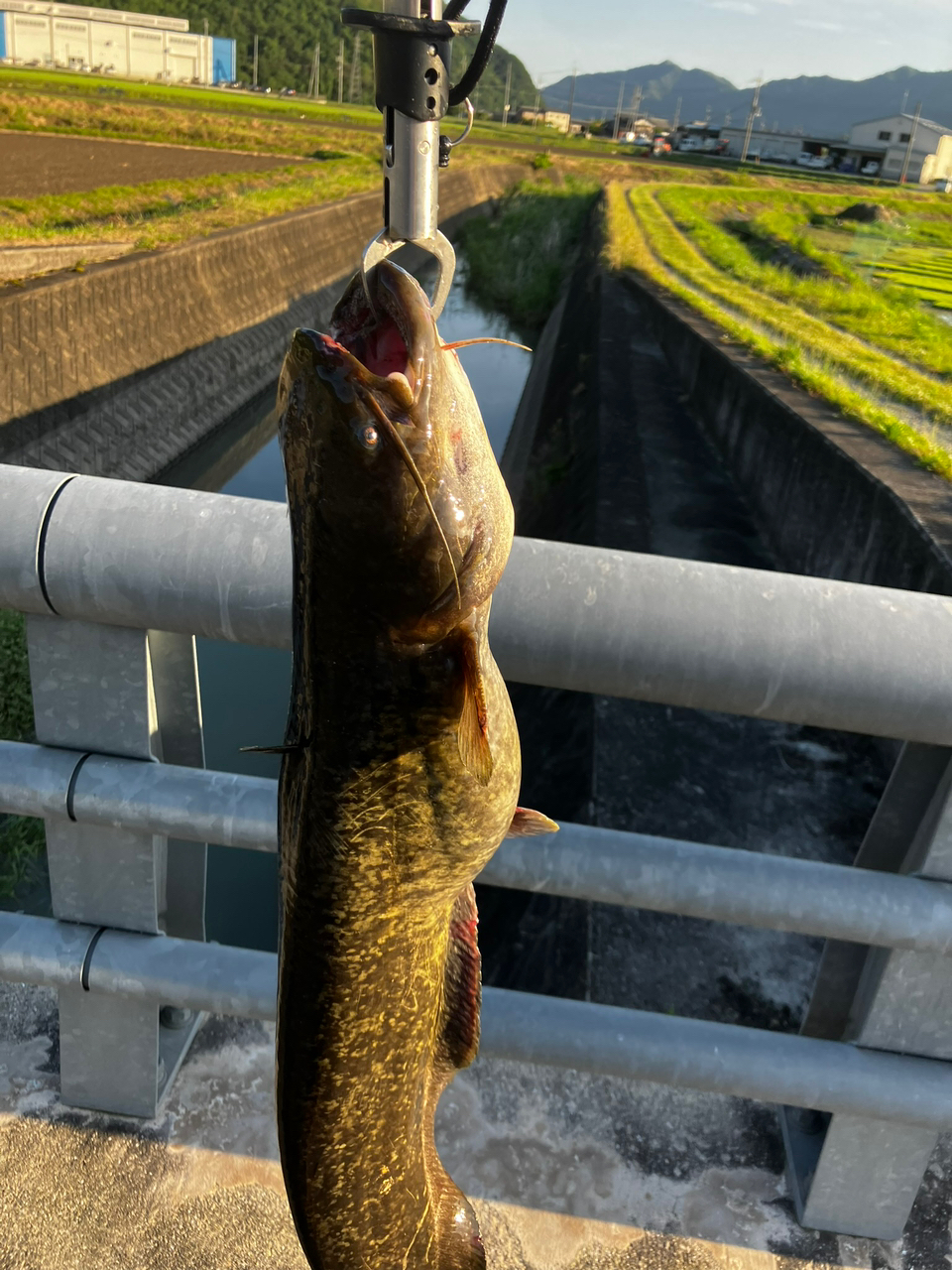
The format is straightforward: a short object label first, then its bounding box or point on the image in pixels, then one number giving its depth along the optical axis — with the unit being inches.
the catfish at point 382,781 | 39.1
